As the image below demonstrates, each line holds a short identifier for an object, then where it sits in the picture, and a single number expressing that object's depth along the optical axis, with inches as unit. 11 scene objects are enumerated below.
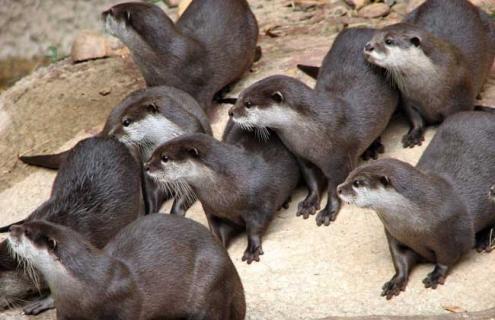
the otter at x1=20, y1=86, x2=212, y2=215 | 474.0
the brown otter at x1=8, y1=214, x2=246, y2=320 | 346.3
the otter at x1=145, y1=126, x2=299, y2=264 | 428.8
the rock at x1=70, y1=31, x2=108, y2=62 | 584.7
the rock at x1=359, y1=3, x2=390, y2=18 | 569.6
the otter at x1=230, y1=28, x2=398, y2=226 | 443.5
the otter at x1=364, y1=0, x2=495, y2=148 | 461.4
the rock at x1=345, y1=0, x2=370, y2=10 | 578.9
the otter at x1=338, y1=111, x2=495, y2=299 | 393.7
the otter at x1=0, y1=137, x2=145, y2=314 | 415.5
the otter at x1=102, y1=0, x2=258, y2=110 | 510.9
